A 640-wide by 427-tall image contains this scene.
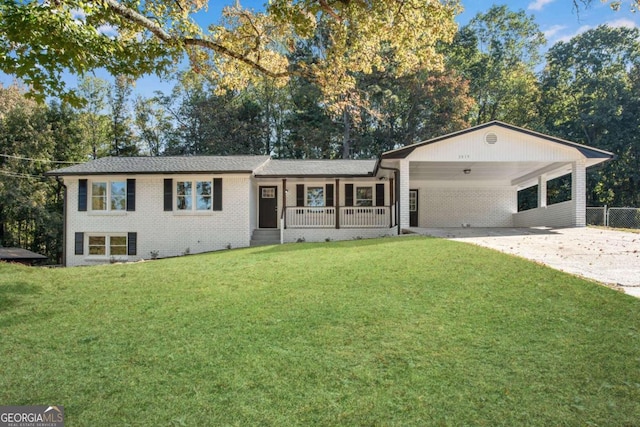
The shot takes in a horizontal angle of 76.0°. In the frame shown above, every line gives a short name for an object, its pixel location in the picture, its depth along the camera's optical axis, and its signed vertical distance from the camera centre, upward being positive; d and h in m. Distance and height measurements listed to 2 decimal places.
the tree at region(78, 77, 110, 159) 33.12 +8.35
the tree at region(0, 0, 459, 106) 7.88 +4.89
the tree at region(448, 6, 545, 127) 34.34 +13.22
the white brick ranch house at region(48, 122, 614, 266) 15.58 +0.63
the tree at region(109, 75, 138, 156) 33.75 +7.46
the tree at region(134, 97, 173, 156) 34.78 +7.58
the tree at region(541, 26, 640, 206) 29.25 +8.52
